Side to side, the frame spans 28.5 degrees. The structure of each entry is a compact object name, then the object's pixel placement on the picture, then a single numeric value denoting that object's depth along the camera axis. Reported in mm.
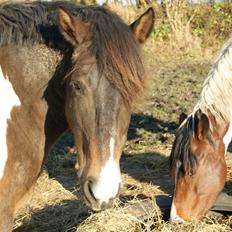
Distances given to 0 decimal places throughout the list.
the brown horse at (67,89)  2838
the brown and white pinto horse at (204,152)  4039
